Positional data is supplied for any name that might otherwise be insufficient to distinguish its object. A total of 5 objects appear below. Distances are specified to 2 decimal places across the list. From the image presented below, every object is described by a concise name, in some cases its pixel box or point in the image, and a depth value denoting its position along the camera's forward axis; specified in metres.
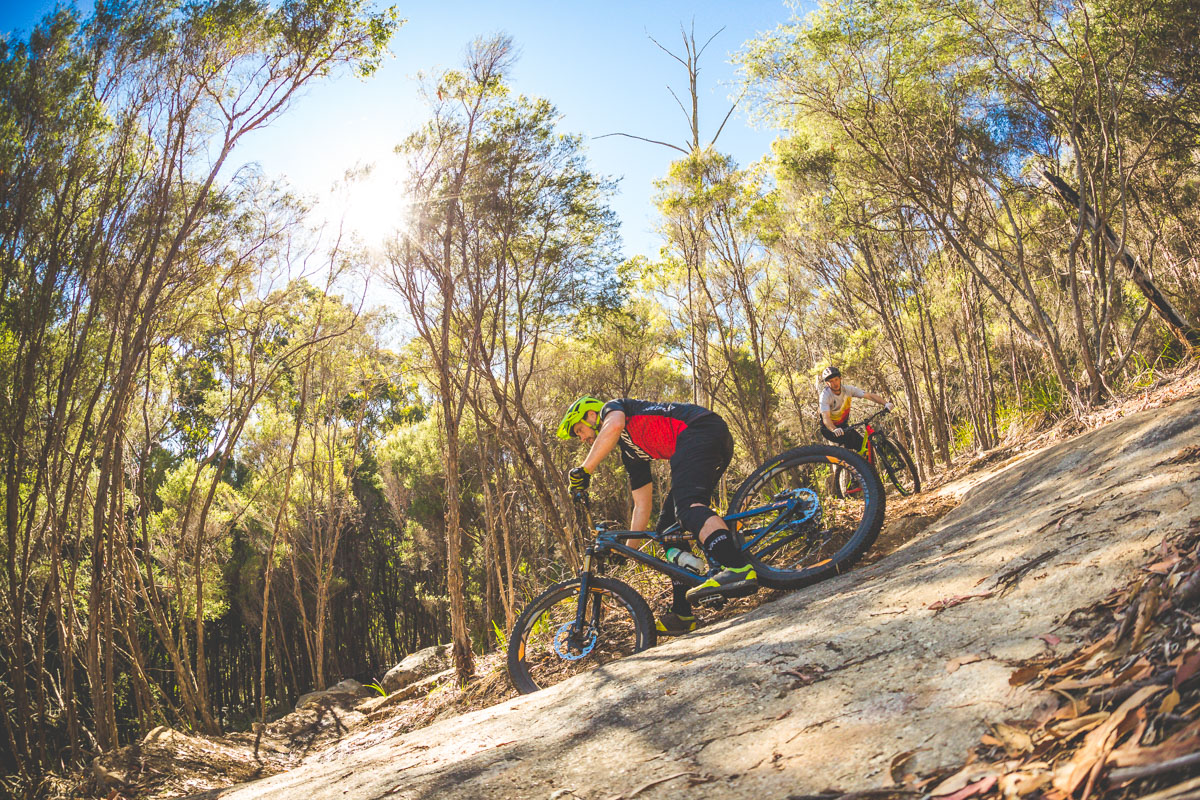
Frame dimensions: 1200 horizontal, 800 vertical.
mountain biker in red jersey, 4.04
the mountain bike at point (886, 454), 7.81
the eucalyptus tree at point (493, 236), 8.02
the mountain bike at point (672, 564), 4.29
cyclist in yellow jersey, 7.57
